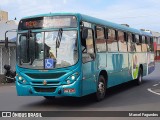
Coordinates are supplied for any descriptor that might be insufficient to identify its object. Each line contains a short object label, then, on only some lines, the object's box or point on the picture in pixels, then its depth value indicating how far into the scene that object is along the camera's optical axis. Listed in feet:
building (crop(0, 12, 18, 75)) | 65.94
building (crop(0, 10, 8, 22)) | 139.31
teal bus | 27.51
